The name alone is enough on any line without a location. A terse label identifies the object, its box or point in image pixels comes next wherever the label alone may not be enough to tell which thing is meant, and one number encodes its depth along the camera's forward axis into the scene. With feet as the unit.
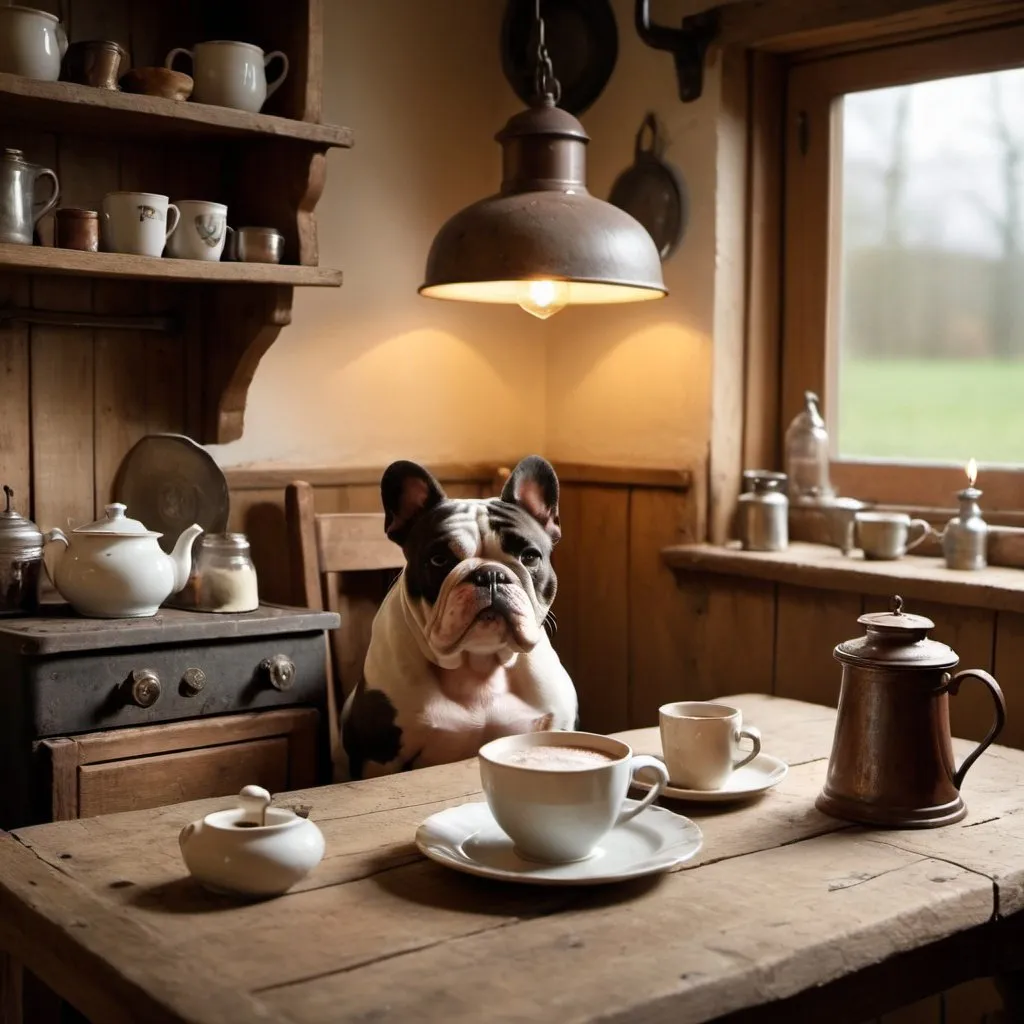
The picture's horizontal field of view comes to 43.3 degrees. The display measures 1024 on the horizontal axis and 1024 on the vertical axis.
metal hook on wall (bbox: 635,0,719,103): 8.32
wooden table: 3.14
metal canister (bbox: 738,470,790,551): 8.42
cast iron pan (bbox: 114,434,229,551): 7.83
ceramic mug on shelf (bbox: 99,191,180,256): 6.91
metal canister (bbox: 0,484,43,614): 6.82
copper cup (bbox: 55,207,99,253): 6.85
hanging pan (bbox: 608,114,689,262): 8.79
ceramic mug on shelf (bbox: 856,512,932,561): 7.85
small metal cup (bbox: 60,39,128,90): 6.84
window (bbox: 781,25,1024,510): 7.86
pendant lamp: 5.22
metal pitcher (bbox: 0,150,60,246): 6.64
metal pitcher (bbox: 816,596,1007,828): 4.53
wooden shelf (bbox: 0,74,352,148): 6.59
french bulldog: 5.86
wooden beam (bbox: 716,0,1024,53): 7.59
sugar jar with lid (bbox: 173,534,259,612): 7.18
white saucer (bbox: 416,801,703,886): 3.83
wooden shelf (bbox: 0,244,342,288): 6.61
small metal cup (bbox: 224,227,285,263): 7.36
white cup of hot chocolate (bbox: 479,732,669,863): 3.82
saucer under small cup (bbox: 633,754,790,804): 4.70
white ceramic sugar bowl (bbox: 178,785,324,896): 3.67
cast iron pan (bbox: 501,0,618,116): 9.09
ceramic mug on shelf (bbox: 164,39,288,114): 7.22
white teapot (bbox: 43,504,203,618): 6.73
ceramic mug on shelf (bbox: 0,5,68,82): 6.56
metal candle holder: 7.48
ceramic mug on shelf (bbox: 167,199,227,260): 7.16
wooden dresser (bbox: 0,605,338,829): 6.31
